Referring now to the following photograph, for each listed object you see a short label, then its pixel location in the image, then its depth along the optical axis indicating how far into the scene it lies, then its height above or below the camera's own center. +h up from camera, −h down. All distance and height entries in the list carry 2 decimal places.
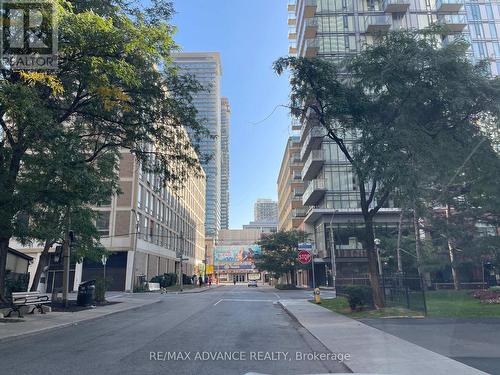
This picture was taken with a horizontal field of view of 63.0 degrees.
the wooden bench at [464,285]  35.94 -0.66
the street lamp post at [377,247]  33.30 +2.92
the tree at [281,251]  56.28 +4.02
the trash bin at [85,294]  21.89 -0.56
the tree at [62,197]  11.87 +3.01
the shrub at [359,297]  17.11 -0.73
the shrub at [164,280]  53.84 +0.32
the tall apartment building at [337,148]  51.03 +17.19
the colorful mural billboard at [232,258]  118.44 +6.57
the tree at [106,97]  10.96 +6.28
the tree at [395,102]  15.16 +7.03
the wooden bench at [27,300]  16.04 -0.65
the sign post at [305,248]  21.12 +1.66
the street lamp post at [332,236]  43.91 +5.10
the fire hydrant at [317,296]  24.23 -0.97
